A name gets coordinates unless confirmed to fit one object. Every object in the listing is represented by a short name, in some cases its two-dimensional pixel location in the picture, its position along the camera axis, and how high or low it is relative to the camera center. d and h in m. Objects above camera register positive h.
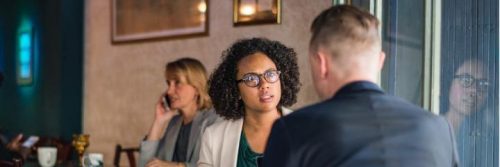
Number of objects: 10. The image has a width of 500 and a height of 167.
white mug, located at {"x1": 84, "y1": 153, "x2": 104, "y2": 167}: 3.25 -0.45
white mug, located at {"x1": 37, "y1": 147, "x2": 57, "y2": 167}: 3.54 -0.47
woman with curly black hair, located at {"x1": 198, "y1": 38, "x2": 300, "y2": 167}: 2.22 -0.10
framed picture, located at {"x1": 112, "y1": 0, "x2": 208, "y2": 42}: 4.12 +0.35
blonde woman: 3.00 -0.19
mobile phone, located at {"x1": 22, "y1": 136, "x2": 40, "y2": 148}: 4.49 -0.51
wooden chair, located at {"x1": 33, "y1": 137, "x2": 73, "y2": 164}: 4.30 -0.54
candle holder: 3.55 -0.40
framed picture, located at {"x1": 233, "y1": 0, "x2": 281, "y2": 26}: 3.51 +0.33
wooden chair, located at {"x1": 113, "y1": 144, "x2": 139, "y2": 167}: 4.32 -0.57
